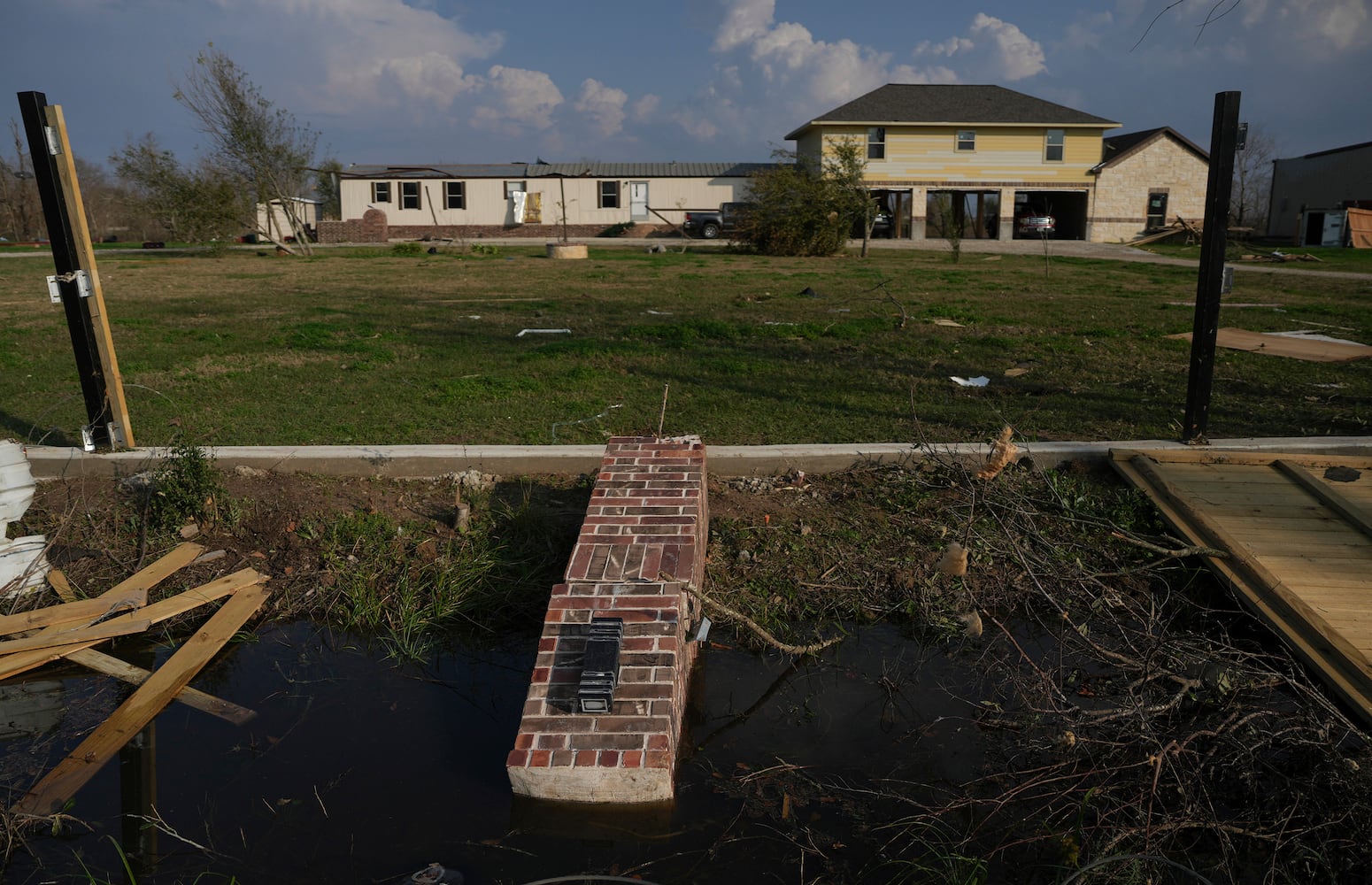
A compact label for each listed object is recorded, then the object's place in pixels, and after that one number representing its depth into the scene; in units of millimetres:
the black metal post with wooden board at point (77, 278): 5691
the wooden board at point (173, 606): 4344
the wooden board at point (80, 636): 4418
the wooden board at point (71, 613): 4590
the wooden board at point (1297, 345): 9492
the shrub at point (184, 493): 5484
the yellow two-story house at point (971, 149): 39156
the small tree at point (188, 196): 30719
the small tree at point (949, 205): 37188
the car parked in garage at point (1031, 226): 39625
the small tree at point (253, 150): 30594
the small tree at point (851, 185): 27859
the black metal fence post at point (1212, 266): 5695
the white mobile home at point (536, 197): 43344
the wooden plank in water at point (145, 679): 4082
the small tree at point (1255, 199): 50125
